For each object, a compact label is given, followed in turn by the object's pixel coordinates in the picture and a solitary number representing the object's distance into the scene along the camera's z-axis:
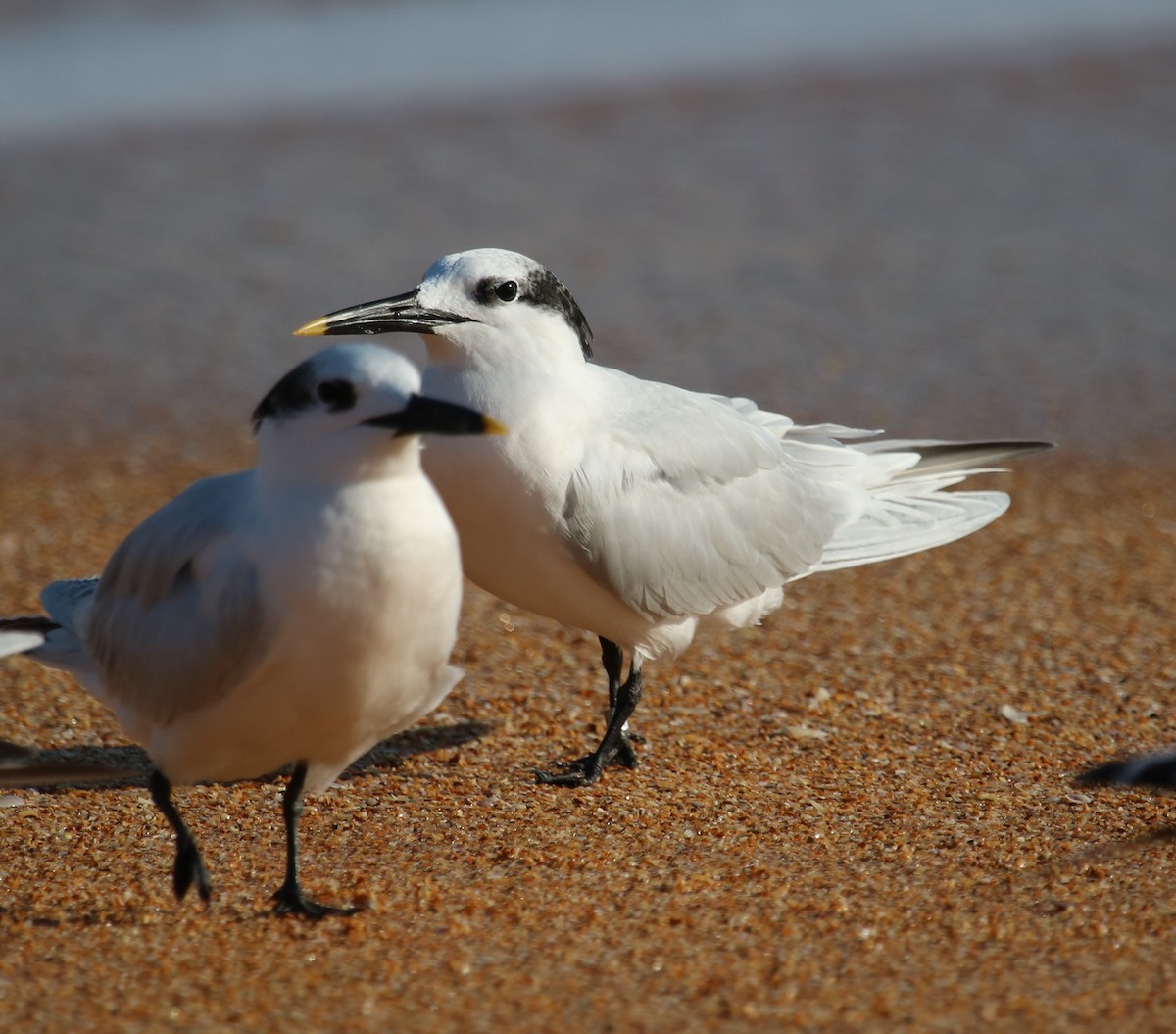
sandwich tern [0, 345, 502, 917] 6.25
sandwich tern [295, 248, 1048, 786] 8.41
